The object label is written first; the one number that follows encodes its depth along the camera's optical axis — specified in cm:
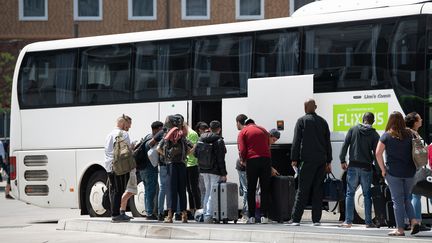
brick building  5284
